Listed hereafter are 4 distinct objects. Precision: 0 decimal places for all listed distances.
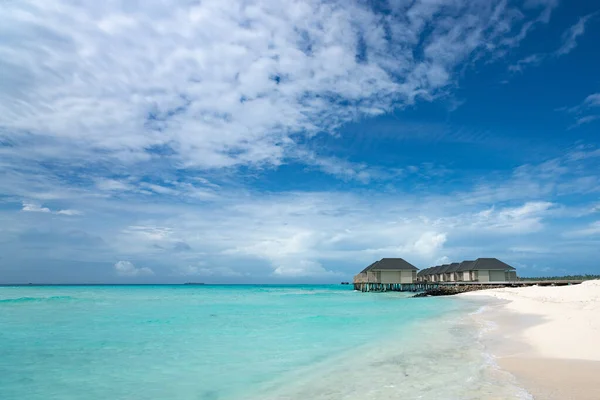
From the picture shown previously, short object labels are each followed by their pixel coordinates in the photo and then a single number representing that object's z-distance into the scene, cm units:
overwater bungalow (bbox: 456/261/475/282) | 5742
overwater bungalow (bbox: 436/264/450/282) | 6804
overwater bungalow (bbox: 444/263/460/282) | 6304
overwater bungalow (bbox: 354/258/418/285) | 5541
